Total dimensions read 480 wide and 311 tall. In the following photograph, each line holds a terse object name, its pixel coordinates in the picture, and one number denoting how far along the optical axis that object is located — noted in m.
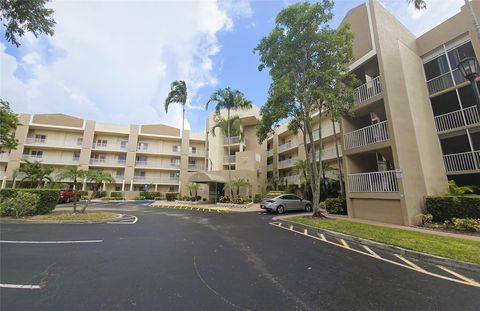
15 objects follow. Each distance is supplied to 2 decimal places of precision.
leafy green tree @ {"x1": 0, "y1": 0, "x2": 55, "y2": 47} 8.95
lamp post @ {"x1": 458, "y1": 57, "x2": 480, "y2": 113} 6.96
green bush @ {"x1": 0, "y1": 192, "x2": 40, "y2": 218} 12.64
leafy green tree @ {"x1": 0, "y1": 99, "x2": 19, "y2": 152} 17.34
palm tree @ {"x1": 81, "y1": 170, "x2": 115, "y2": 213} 13.95
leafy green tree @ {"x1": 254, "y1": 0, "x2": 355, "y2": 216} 12.85
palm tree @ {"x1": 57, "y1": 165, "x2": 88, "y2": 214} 13.73
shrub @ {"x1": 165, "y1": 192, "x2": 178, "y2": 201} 34.31
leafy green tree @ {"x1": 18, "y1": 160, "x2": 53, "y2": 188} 29.23
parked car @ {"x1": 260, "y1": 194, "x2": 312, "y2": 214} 17.33
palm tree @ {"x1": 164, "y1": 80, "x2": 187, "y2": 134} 34.44
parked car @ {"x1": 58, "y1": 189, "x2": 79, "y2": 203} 26.03
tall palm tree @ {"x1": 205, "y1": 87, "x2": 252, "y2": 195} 25.34
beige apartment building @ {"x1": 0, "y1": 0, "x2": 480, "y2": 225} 12.12
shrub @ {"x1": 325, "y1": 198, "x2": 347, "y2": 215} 15.91
